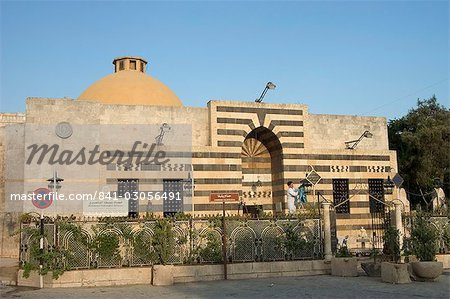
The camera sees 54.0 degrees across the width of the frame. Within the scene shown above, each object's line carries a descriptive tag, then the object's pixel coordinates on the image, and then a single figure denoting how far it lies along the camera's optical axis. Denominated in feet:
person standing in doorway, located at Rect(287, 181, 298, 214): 61.21
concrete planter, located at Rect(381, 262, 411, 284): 40.55
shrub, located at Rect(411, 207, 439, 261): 42.52
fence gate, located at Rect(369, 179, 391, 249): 85.31
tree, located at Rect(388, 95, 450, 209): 115.38
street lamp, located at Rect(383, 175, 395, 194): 79.07
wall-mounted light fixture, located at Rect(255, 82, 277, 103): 86.12
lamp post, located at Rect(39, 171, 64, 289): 41.83
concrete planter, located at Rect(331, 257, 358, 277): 46.55
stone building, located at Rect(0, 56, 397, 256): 75.20
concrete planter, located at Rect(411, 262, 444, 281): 40.86
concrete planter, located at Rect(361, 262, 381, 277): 45.49
